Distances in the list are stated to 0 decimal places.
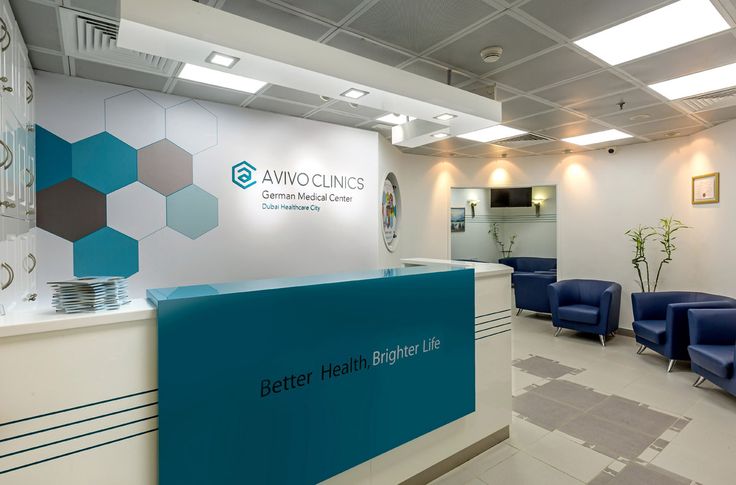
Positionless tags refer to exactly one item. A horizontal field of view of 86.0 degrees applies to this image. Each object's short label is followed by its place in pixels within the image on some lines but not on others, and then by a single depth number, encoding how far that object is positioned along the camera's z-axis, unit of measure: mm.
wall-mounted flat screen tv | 10836
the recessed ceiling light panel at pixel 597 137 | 5785
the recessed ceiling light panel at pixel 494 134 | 5477
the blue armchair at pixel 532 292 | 7645
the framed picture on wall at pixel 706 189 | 5465
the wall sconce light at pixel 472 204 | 11617
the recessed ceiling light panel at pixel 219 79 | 3462
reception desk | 1469
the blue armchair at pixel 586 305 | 5973
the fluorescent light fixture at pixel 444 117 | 3290
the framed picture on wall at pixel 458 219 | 11430
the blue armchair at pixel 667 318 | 4672
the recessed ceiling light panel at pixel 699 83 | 3586
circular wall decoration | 6148
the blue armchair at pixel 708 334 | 4099
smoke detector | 3074
